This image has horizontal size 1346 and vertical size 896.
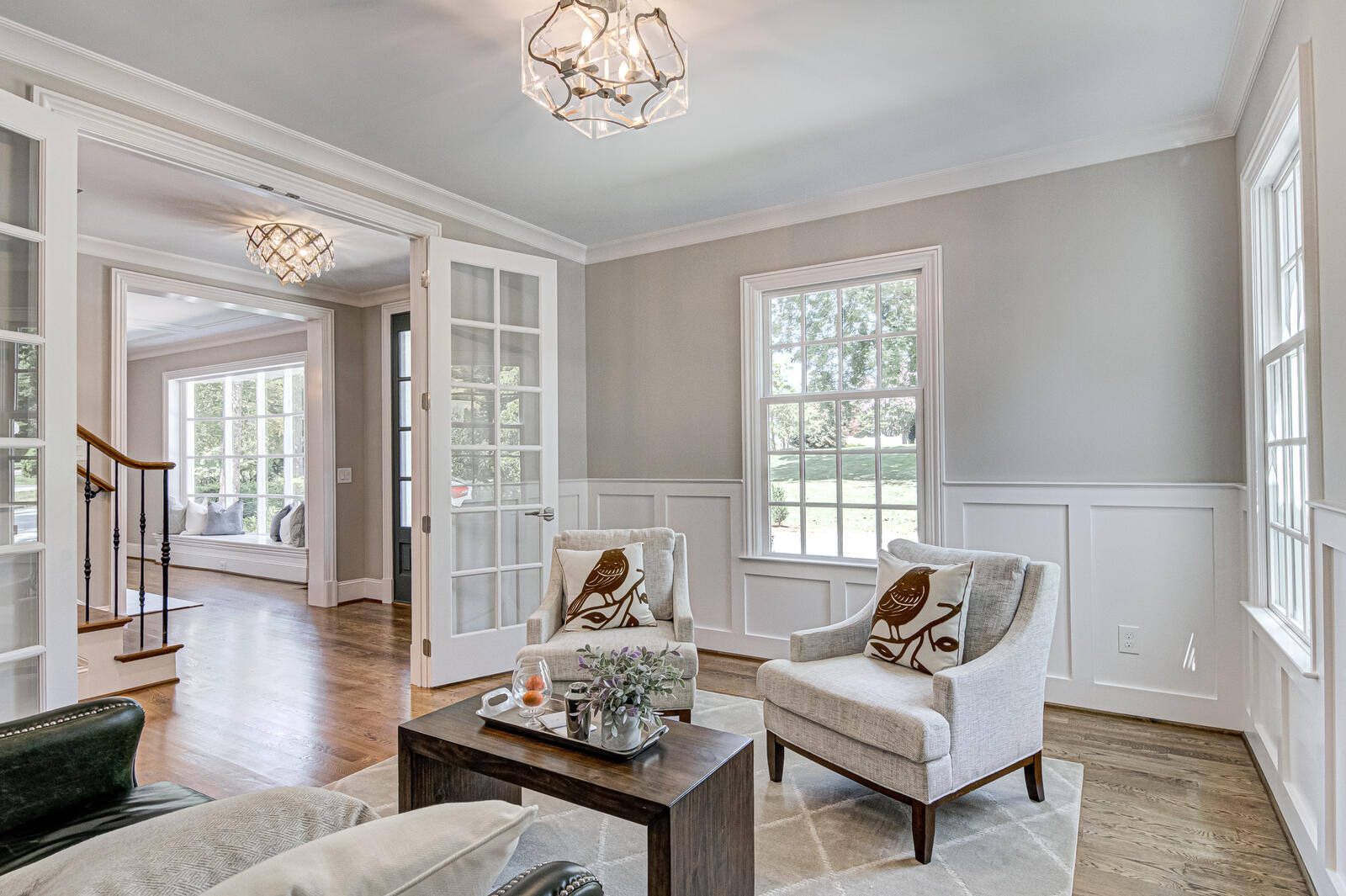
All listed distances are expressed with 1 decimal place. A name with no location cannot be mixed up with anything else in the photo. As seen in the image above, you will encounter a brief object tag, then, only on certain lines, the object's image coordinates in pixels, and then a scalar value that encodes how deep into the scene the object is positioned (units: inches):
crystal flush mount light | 169.6
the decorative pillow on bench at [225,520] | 307.3
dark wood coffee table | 64.3
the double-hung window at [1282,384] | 90.0
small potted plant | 72.9
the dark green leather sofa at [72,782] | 53.1
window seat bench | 274.7
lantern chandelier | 81.6
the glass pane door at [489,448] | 148.2
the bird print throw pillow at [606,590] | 125.1
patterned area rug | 78.6
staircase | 141.8
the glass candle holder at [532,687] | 83.2
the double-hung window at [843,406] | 147.6
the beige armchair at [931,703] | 82.5
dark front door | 233.3
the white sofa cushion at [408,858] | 25.8
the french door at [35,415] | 85.4
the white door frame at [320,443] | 232.2
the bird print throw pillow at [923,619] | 96.9
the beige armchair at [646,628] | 114.2
